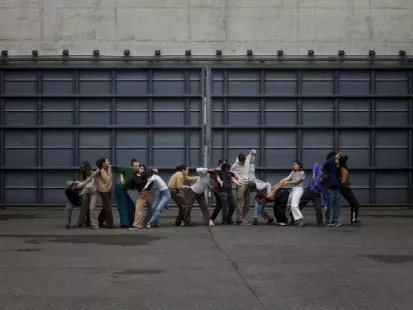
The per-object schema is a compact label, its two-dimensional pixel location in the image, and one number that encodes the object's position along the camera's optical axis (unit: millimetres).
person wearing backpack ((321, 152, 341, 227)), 20756
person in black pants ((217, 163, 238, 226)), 21312
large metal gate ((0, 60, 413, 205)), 29062
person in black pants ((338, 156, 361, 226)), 21109
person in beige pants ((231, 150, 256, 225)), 21703
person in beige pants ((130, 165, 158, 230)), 20388
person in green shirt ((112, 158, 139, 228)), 20656
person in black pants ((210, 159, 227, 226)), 21375
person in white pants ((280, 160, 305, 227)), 20969
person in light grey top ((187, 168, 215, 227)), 21234
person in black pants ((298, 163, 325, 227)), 20953
